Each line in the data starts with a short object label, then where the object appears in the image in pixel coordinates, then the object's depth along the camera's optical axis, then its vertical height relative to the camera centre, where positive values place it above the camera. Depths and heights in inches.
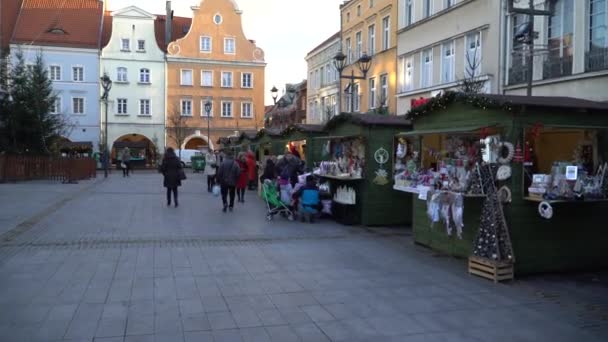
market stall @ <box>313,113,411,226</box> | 506.0 -18.9
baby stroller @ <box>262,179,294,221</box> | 548.7 -46.6
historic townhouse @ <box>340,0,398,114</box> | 1330.0 +290.2
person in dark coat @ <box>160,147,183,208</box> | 647.8 -16.8
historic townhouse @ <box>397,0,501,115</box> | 909.8 +209.0
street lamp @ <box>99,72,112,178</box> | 1323.8 +151.8
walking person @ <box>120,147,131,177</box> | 1418.6 -22.7
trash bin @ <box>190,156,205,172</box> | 1755.7 -22.7
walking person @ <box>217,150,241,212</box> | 611.8 -22.8
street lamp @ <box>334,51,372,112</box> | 796.6 +138.5
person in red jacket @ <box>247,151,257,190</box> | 851.4 -21.4
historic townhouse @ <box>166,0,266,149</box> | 2188.7 +307.9
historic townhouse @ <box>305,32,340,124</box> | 1827.0 +266.7
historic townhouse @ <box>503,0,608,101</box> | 669.3 +136.5
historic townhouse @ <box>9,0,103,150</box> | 2080.5 +351.3
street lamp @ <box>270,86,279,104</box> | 1186.1 +139.3
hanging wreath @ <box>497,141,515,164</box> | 312.3 +3.6
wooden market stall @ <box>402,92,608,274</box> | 311.1 -14.3
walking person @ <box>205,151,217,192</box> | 903.7 -21.6
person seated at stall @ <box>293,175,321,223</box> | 530.3 -39.8
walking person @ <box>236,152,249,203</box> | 713.0 -27.8
